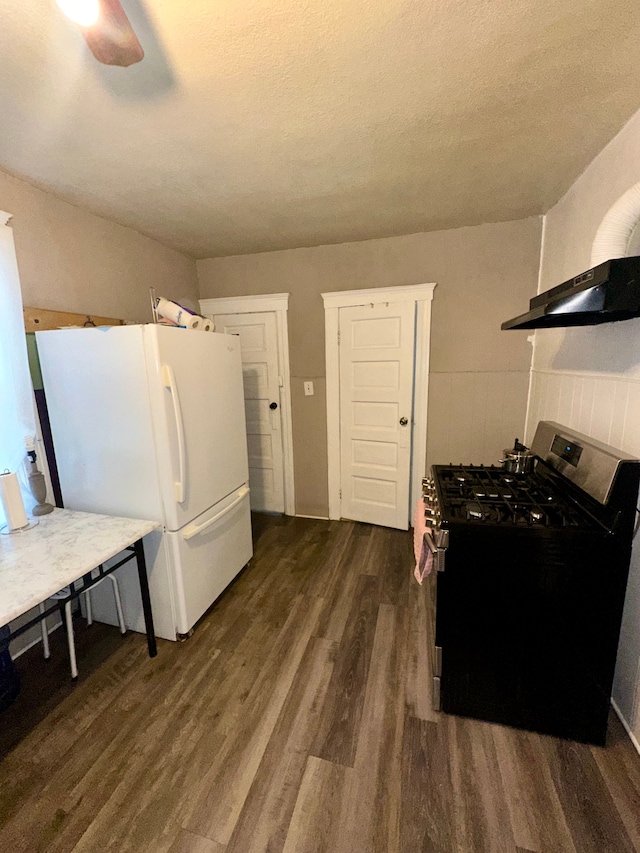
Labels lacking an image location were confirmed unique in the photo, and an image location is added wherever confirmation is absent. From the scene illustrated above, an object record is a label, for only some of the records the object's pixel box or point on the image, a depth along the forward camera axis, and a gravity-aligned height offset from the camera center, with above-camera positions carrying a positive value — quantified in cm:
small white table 127 -75
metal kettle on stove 190 -53
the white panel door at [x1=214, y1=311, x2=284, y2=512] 323 -31
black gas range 127 -87
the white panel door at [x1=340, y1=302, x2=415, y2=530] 286 -38
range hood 105 +20
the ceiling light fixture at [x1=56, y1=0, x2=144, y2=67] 71 +74
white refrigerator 172 -37
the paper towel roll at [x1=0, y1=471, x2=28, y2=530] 164 -59
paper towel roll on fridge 205 +31
